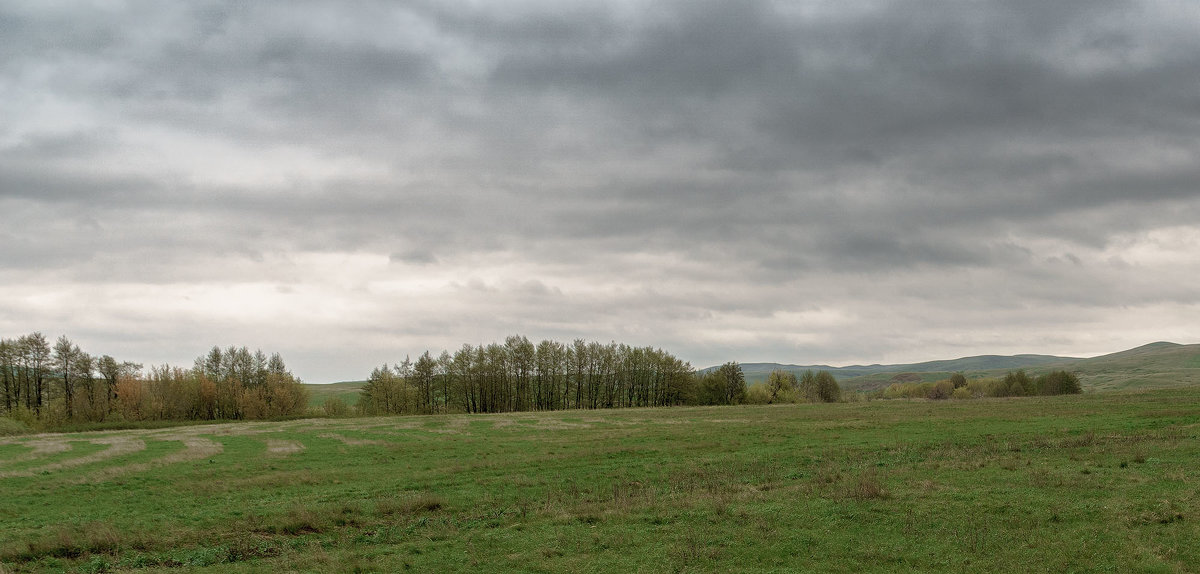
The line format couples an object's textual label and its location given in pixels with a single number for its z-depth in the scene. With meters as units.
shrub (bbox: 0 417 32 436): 79.88
